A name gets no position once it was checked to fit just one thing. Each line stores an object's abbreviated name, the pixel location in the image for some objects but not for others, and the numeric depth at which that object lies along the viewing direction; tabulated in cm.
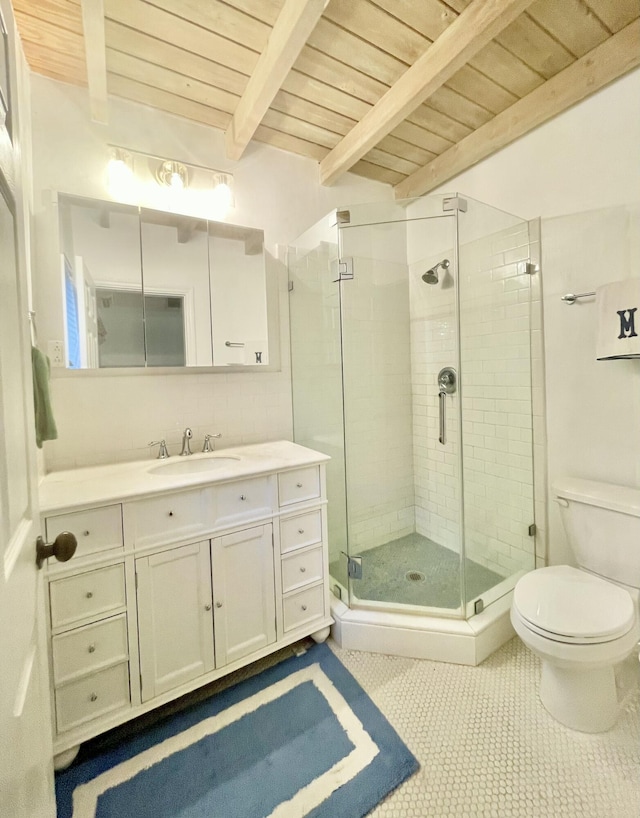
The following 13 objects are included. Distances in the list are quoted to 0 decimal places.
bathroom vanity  118
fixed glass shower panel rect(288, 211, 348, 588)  201
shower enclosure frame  160
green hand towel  113
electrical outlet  154
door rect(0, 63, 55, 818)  48
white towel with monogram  138
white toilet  119
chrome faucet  179
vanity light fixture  165
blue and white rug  108
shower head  218
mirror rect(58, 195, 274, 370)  158
